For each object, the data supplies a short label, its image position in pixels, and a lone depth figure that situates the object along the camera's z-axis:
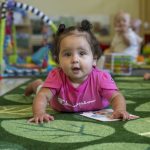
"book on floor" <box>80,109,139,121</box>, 1.05
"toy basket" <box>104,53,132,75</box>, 2.27
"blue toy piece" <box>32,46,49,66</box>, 2.67
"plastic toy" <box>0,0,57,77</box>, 2.05
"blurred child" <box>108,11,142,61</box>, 2.84
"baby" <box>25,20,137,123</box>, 1.12
